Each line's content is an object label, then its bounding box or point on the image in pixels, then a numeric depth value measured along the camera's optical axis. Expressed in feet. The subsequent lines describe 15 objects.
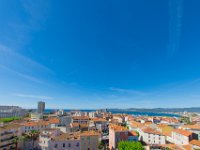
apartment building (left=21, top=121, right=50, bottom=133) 204.72
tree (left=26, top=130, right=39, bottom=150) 152.82
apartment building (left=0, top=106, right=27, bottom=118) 421.55
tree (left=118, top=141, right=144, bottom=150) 110.08
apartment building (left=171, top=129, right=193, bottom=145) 153.45
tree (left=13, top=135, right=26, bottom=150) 152.85
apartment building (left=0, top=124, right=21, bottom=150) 144.44
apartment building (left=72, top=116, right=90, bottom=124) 276.52
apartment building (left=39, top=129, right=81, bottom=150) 127.35
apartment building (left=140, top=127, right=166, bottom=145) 160.89
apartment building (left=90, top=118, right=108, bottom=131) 236.77
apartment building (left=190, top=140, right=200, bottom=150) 128.71
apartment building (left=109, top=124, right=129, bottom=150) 145.08
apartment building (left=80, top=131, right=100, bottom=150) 135.58
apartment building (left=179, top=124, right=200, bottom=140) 177.77
